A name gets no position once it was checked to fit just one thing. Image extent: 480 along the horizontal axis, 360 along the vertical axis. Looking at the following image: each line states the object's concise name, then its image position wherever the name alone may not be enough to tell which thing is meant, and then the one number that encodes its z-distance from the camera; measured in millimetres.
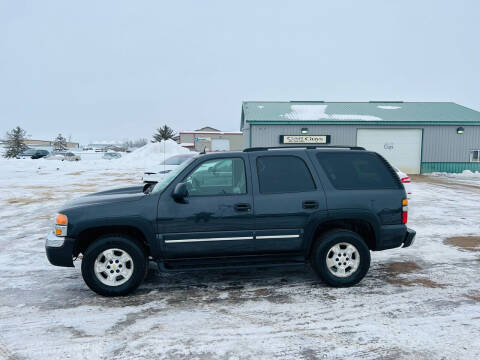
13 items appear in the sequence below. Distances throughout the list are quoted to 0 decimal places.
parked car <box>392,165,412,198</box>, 11877
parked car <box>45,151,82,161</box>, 43969
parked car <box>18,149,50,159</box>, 45600
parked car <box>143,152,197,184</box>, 14759
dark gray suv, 4629
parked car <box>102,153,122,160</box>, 49562
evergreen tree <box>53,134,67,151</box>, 92275
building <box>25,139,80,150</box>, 140325
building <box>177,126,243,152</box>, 63312
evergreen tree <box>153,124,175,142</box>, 80188
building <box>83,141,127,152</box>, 181475
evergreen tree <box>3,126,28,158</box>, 62312
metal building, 25750
